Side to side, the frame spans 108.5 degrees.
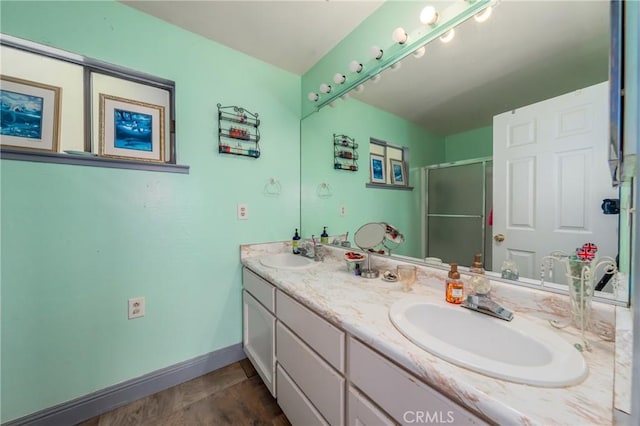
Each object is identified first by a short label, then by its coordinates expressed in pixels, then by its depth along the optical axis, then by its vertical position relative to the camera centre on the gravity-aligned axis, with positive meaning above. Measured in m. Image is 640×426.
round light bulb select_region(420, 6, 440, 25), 1.05 +0.91
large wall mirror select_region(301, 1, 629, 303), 0.75 +0.38
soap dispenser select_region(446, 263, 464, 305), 0.90 -0.31
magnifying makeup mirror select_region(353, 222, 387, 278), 1.29 -0.16
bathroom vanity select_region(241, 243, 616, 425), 0.47 -0.39
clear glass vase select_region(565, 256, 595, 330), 0.68 -0.23
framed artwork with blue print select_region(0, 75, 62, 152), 1.10 +0.47
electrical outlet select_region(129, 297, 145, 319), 1.37 -0.59
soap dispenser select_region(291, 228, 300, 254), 1.90 -0.27
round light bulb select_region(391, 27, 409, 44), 1.18 +0.91
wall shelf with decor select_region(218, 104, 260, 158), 1.64 +0.58
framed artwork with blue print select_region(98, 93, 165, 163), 1.32 +0.49
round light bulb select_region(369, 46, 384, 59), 1.32 +0.92
